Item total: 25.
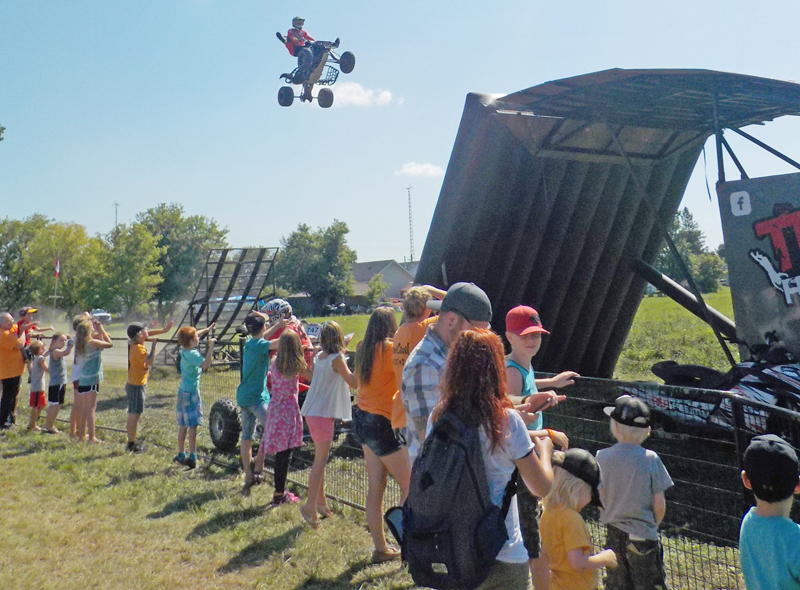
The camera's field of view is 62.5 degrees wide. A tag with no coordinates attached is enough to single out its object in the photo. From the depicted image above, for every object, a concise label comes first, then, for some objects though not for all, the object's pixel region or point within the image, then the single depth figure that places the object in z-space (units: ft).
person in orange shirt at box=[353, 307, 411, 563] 15.49
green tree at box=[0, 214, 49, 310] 141.75
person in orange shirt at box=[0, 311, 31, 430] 33.45
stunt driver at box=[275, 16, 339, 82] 54.90
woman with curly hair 8.46
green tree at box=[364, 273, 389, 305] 257.30
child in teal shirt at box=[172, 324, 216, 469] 25.66
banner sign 25.21
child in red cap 11.64
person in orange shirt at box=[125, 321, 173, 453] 28.53
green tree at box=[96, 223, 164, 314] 145.28
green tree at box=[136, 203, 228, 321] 193.06
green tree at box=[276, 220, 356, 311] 238.89
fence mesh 13.74
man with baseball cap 10.59
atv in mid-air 54.60
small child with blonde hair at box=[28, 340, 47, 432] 33.88
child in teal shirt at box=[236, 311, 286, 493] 22.25
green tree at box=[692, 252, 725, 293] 206.44
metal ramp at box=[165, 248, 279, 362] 54.44
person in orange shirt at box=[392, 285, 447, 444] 13.87
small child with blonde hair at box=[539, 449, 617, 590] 9.86
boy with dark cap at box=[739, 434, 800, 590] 8.24
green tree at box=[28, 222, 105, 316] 143.23
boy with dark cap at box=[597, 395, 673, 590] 10.98
